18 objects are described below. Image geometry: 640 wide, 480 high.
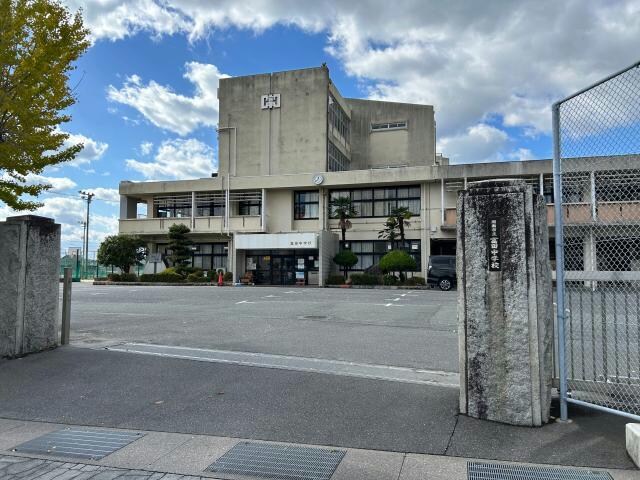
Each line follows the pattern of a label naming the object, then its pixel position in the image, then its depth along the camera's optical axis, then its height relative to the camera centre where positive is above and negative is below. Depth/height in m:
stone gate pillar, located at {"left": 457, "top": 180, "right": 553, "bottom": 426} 4.78 -0.38
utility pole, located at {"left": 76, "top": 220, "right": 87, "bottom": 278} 54.23 -0.48
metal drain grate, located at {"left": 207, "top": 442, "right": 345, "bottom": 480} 4.03 -1.62
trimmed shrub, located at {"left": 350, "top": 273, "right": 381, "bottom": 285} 33.59 -1.06
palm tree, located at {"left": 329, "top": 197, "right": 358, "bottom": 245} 35.97 +3.55
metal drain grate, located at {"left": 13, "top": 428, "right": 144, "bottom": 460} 4.55 -1.65
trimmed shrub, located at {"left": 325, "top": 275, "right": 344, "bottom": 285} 35.04 -1.16
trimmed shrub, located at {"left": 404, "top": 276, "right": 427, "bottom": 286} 32.88 -1.15
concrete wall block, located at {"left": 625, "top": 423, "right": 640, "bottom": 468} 3.96 -1.38
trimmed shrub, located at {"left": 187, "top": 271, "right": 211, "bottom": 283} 37.09 -1.09
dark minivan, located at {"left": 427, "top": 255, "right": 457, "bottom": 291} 29.50 -0.52
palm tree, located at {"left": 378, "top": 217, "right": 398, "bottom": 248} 34.38 +2.16
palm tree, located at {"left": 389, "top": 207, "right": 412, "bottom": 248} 34.19 +3.08
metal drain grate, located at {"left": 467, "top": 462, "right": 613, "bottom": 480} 3.84 -1.58
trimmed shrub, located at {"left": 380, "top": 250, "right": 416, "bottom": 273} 32.38 +0.05
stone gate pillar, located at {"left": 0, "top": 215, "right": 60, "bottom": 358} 8.28 -0.38
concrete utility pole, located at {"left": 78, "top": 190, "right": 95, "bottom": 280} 64.95 +4.83
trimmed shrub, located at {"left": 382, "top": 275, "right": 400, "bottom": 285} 33.16 -1.09
